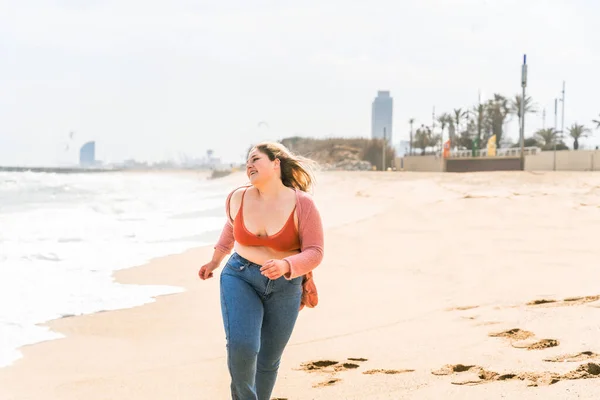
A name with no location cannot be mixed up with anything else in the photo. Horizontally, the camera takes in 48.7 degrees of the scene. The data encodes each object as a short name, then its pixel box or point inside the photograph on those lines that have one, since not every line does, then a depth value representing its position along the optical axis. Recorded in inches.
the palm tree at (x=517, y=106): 2726.6
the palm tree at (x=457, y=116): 3260.3
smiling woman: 120.5
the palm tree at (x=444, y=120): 3382.6
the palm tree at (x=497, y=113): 2858.0
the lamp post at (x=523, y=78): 1715.6
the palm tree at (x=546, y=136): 2615.7
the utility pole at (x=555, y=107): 2709.6
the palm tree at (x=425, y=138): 3387.3
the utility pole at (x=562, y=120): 2581.2
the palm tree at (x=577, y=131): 2407.7
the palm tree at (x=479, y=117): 2901.1
